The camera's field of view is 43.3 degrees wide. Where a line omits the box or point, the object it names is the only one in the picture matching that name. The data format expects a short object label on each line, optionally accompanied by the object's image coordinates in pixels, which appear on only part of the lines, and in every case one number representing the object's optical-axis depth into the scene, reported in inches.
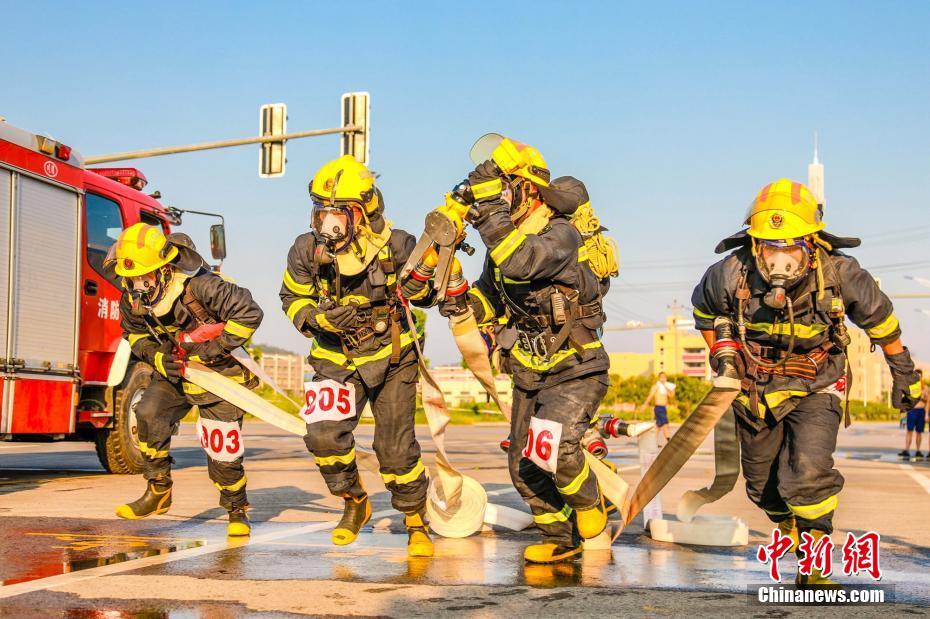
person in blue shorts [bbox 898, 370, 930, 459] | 799.7
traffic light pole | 775.7
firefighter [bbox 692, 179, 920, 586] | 219.8
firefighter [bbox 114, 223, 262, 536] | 289.0
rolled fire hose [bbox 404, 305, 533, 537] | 278.4
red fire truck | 424.2
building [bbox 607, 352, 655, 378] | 7258.9
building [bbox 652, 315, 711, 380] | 6658.5
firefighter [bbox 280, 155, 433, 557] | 255.9
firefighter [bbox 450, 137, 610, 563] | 237.9
